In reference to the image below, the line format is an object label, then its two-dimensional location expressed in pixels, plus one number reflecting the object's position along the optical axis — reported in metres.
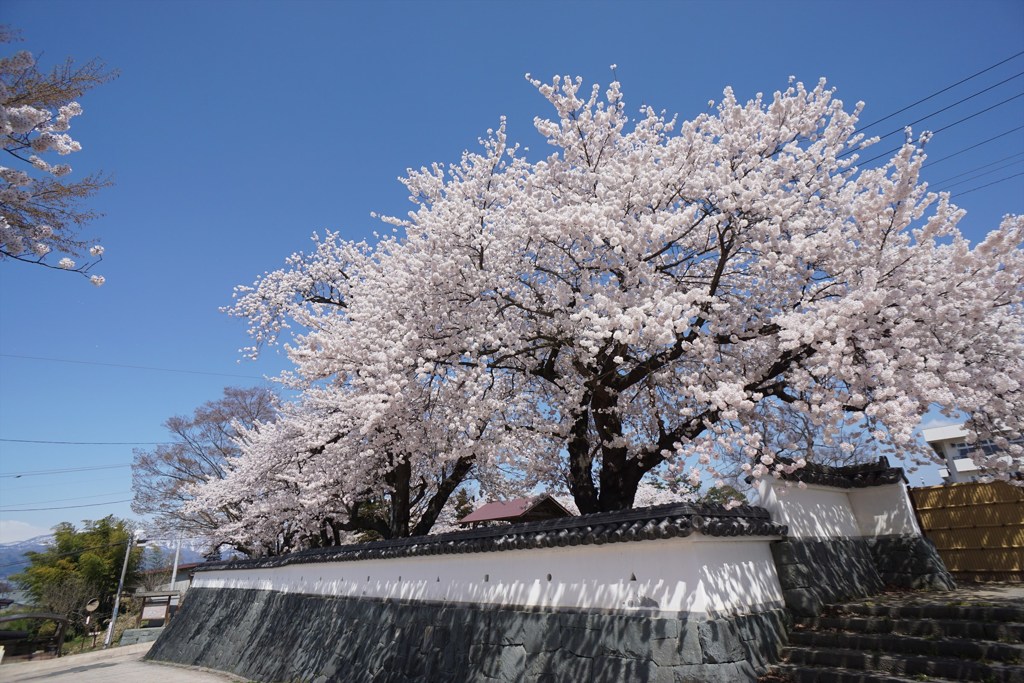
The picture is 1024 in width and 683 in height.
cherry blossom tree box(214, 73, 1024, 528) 6.83
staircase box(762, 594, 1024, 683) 5.21
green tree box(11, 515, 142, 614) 30.22
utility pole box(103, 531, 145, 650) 27.29
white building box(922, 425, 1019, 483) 24.09
